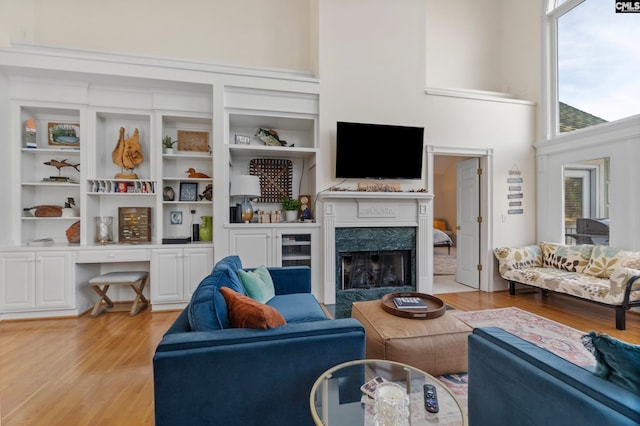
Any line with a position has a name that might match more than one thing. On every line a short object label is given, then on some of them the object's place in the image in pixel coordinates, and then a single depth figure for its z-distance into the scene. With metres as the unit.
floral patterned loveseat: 3.07
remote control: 1.24
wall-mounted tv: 3.95
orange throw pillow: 1.44
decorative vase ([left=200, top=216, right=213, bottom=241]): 3.90
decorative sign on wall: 4.67
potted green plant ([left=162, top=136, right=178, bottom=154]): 3.76
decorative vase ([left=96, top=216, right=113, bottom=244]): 3.66
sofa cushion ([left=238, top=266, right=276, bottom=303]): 2.29
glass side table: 1.19
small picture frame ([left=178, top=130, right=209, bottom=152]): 4.02
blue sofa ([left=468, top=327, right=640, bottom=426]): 0.82
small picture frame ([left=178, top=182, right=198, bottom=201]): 3.93
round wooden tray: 2.21
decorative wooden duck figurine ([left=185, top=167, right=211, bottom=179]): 3.88
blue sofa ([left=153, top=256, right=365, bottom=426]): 1.26
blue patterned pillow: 0.86
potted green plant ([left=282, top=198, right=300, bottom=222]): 4.04
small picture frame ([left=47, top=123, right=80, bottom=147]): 3.59
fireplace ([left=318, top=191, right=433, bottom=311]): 3.92
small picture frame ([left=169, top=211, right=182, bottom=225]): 3.98
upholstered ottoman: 1.93
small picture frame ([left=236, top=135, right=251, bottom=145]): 3.89
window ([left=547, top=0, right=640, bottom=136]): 3.69
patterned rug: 2.04
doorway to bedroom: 4.66
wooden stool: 3.33
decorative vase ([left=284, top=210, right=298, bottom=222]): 4.03
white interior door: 4.76
